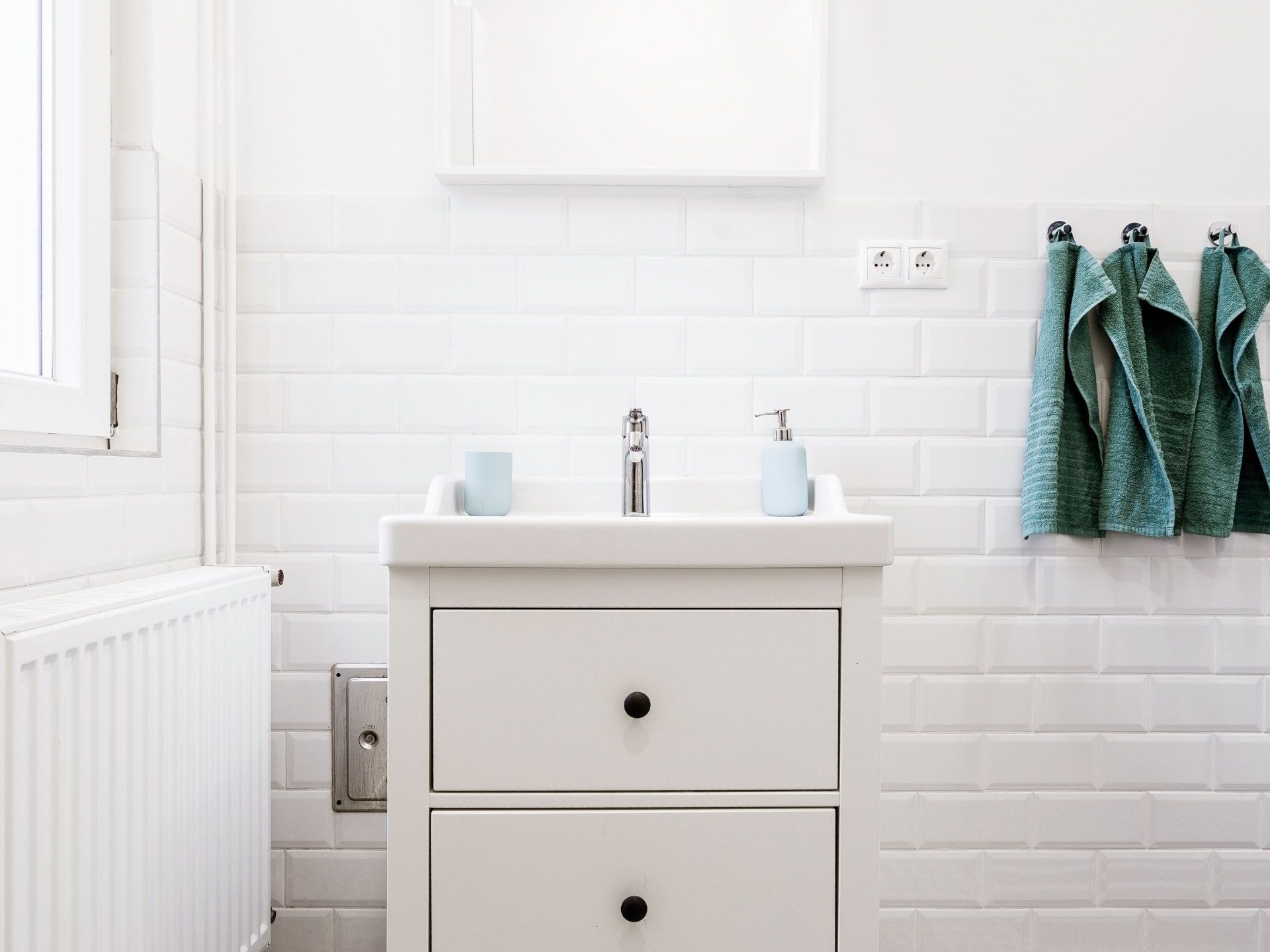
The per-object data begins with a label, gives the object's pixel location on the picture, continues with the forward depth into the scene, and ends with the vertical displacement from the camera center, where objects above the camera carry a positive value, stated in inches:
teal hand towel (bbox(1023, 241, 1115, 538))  53.9 +3.7
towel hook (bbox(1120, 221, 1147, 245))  55.9 +15.5
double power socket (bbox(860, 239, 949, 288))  56.1 +13.4
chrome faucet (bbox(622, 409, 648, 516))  51.0 +0.1
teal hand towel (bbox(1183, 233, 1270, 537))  54.8 +4.5
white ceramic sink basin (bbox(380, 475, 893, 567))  39.9 -3.4
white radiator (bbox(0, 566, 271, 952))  31.4 -13.3
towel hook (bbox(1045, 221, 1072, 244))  55.6 +15.3
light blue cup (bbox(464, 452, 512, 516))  51.0 -1.0
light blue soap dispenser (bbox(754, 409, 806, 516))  51.3 -0.3
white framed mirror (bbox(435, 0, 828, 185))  56.1 +24.6
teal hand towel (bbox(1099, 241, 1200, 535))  53.9 +4.7
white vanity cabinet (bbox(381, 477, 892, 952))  40.2 -13.3
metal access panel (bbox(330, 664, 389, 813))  56.4 -18.2
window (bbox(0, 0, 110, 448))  42.6 +12.7
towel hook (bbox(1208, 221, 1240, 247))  56.5 +15.8
